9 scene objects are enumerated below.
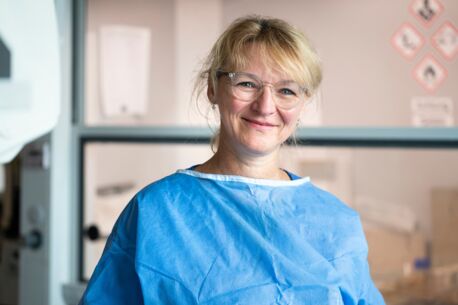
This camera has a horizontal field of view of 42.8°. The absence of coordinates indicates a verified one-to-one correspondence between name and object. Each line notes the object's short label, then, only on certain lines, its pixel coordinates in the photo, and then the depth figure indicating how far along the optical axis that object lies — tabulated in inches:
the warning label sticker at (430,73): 70.7
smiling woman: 43.2
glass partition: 71.5
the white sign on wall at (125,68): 88.1
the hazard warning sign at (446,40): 69.5
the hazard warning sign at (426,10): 70.1
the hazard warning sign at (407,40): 71.4
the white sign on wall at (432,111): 70.3
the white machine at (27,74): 49.3
